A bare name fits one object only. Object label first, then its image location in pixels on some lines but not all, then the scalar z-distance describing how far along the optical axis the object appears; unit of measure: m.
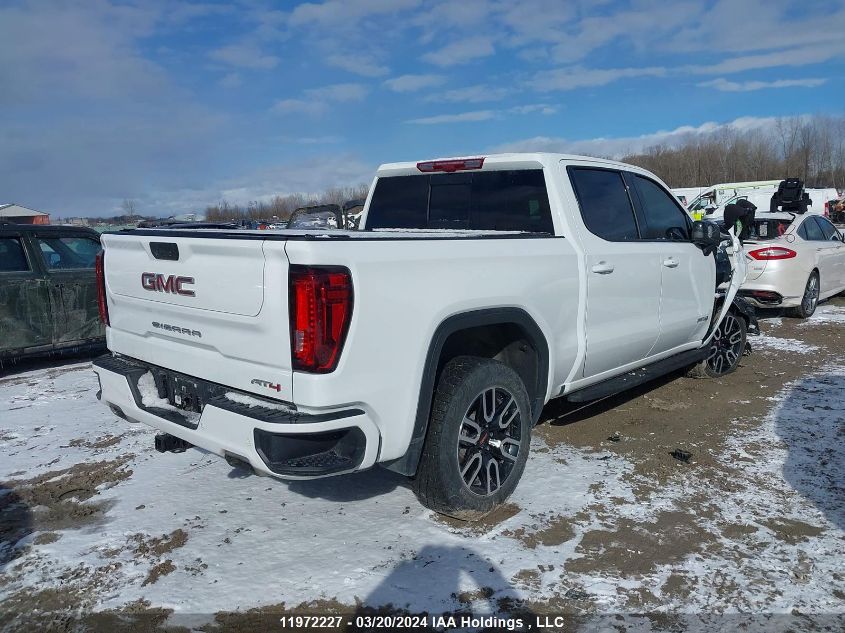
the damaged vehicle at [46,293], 7.03
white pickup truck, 2.74
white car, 9.37
